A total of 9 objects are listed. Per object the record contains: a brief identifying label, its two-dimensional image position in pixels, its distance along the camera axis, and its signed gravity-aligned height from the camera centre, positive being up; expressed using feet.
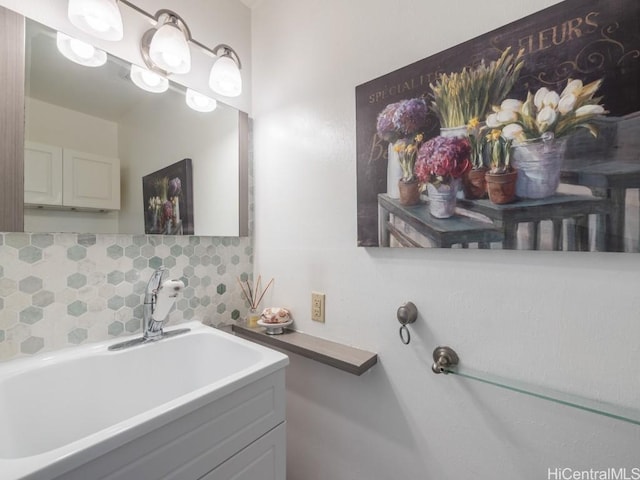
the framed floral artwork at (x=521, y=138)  1.79 +0.78
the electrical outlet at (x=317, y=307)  3.46 -0.82
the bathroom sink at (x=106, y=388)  1.60 -1.22
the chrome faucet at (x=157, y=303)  3.01 -0.66
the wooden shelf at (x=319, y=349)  2.83 -1.22
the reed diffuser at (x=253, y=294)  4.19 -0.81
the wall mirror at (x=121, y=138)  2.56 +1.17
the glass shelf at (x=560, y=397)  1.78 -1.12
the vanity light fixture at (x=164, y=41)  2.69 +2.21
